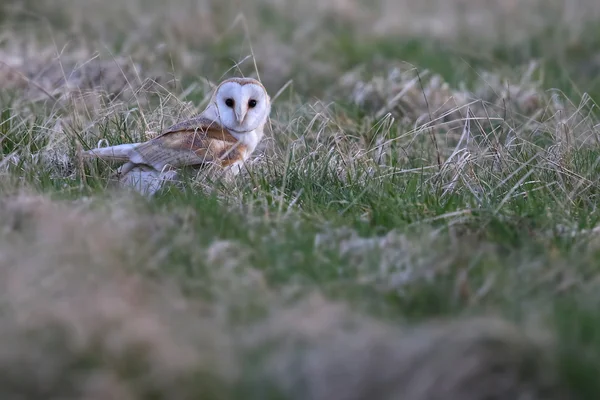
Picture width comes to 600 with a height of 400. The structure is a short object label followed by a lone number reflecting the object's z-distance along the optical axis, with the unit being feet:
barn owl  33.53
